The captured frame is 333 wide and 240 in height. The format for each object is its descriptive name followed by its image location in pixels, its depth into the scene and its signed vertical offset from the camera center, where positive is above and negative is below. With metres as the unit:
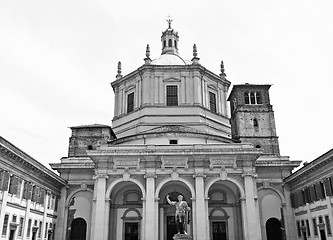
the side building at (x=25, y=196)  21.59 +3.09
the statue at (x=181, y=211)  22.30 +1.71
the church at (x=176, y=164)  28.23 +6.22
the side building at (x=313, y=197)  24.45 +3.02
